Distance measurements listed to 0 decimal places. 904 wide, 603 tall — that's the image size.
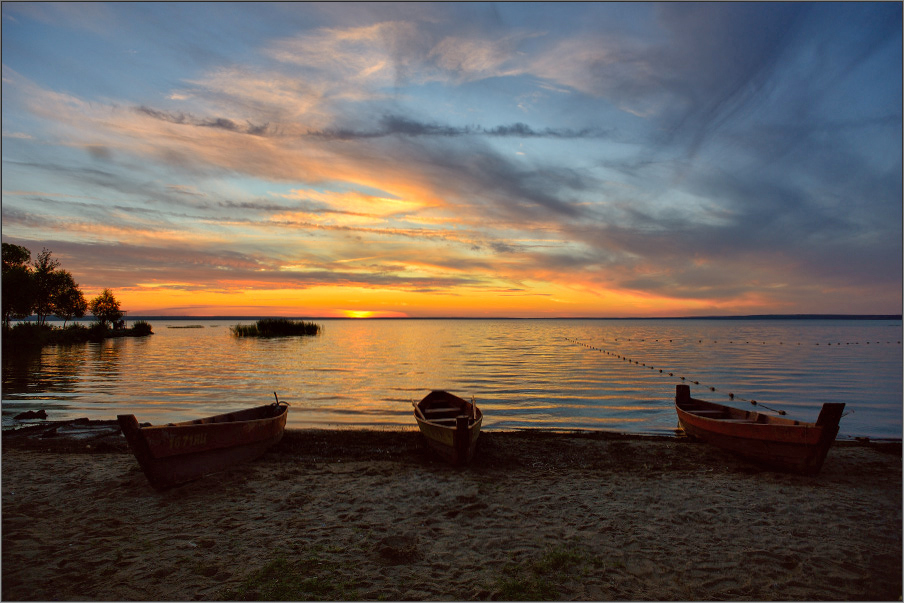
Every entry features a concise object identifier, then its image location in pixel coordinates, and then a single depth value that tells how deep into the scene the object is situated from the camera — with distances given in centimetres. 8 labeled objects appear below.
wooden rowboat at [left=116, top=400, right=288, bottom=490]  948
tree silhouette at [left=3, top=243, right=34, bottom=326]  4794
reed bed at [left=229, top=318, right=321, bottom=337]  8044
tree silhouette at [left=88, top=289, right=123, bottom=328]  8012
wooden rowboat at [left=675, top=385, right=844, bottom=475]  1076
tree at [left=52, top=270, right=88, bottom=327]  6271
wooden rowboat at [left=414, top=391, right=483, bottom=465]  1159
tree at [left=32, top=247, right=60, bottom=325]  5744
